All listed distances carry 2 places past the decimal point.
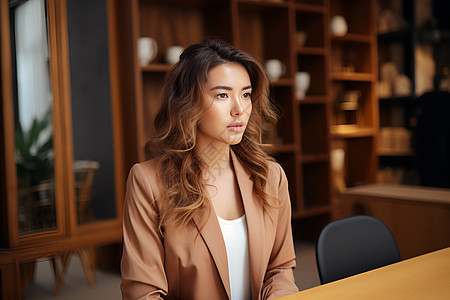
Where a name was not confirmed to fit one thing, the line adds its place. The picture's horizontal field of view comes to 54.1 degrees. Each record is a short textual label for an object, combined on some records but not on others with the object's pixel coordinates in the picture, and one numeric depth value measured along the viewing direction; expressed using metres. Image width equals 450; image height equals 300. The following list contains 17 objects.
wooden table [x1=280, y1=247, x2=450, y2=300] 1.16
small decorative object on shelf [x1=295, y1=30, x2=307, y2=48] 4.26
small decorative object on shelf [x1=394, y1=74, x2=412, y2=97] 4.63
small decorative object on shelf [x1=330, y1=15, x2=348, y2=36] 4.61
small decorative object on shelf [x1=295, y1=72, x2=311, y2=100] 4.17
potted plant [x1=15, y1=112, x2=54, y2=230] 2.81
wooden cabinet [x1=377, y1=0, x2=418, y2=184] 4.63
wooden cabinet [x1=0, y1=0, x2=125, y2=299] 2.75
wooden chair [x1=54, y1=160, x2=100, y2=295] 3.06
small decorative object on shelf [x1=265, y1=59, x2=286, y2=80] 3.93
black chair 1.51
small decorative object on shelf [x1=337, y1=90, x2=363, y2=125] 4.82
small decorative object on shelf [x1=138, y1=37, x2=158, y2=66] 3.31
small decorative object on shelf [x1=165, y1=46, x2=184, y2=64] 3.51
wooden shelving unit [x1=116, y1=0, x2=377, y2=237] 3.25
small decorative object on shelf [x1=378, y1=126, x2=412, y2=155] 4.66
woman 1.29
